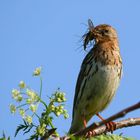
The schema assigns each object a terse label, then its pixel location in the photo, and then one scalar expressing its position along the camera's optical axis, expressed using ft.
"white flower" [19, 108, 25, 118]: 23.26
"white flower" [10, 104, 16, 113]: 22.84
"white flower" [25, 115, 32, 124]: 23.18
